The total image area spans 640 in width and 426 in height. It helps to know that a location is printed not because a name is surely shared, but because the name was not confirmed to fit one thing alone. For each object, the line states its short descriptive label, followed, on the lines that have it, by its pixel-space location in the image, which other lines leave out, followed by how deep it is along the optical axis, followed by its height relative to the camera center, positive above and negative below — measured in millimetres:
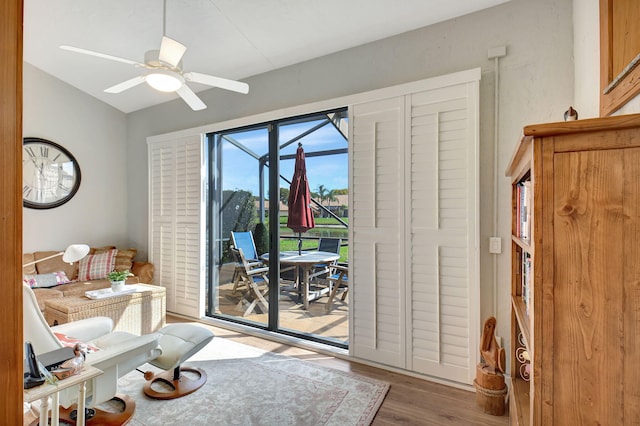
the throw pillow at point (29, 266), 3621 -590
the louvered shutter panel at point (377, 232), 2604 -144
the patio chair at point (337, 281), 3206 -668
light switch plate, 2316 -218
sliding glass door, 3152 -94
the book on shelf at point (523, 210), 1423 +26
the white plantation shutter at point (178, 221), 3869 -79
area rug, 1991 -1259
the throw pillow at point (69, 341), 1869 -759
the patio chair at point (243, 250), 3598 -397
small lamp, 2213 -266
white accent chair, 1627 -748
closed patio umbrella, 3225 +155
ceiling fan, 1969 +929
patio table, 3300 -510
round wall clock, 3816 +500
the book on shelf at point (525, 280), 1584 -343
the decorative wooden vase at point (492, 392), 2039 -1126
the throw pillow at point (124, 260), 4145 -594
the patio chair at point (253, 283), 3523 -762
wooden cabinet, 828 -153
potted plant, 3067 -637
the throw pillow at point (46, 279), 3502 -730
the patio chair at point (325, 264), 3230 -501
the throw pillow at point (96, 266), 3945 -641
